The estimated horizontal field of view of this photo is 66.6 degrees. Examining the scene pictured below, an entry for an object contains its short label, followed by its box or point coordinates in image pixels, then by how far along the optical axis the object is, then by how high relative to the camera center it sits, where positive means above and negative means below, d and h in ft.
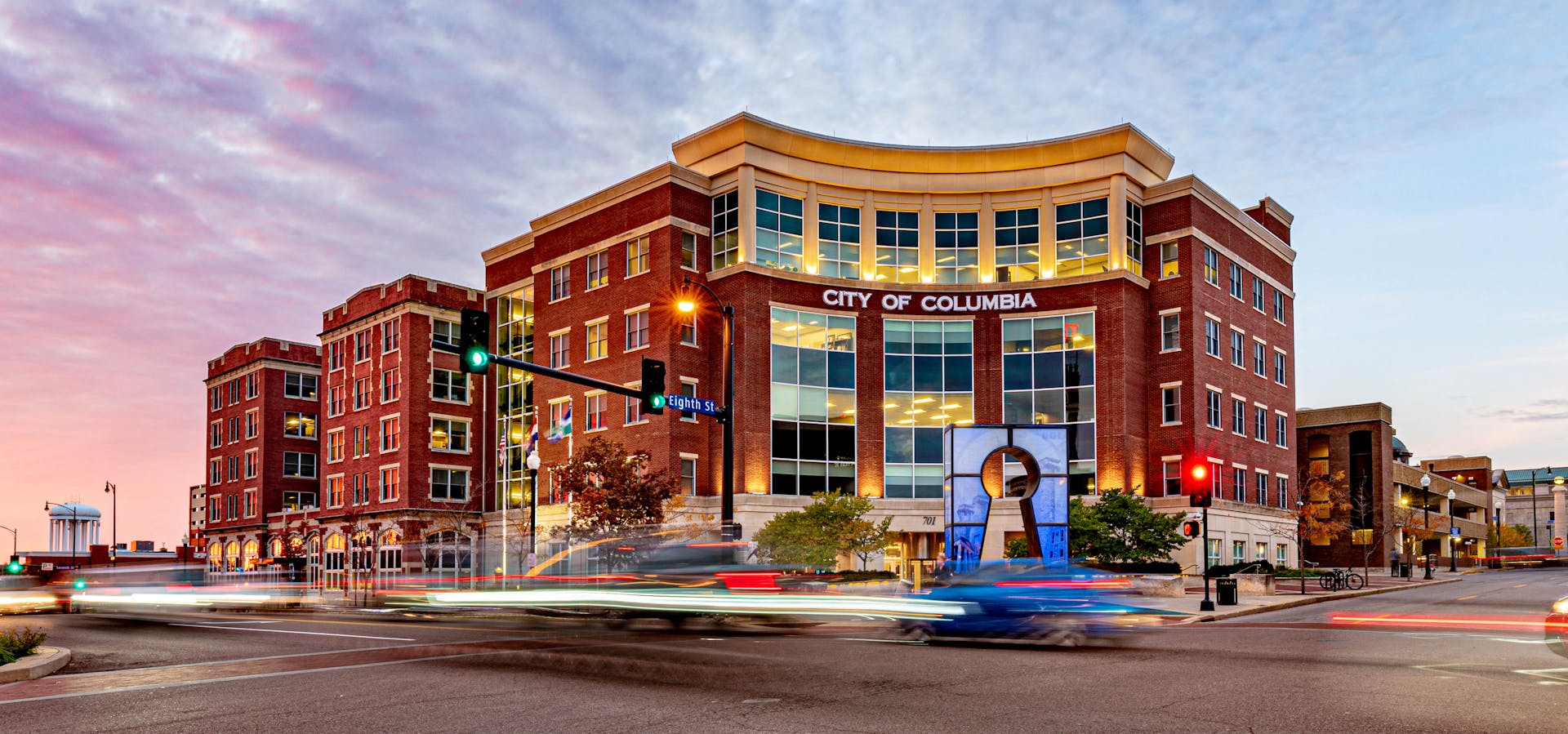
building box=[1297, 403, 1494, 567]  271.28 -9.56
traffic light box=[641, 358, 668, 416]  83.10 +3.48
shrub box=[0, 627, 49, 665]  56.49 -10.14
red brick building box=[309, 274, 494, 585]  217.97 -0.37
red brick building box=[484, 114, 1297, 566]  181.57 +19.81
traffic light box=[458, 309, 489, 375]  67.21 +5.47
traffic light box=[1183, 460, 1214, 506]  108.78 -4.58
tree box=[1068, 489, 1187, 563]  151.53 -12.42
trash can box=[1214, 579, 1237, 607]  112.16 -14.70
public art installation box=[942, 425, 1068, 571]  143.54 -5.19
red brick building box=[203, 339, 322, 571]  269.85 -1.22
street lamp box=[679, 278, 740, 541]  84.67 -1.04
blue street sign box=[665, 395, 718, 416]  90.74 +2.50
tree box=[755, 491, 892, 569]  148.15 -12.18
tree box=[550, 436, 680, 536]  158.81 -7.01
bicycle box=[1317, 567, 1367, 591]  150.41 -18.98
